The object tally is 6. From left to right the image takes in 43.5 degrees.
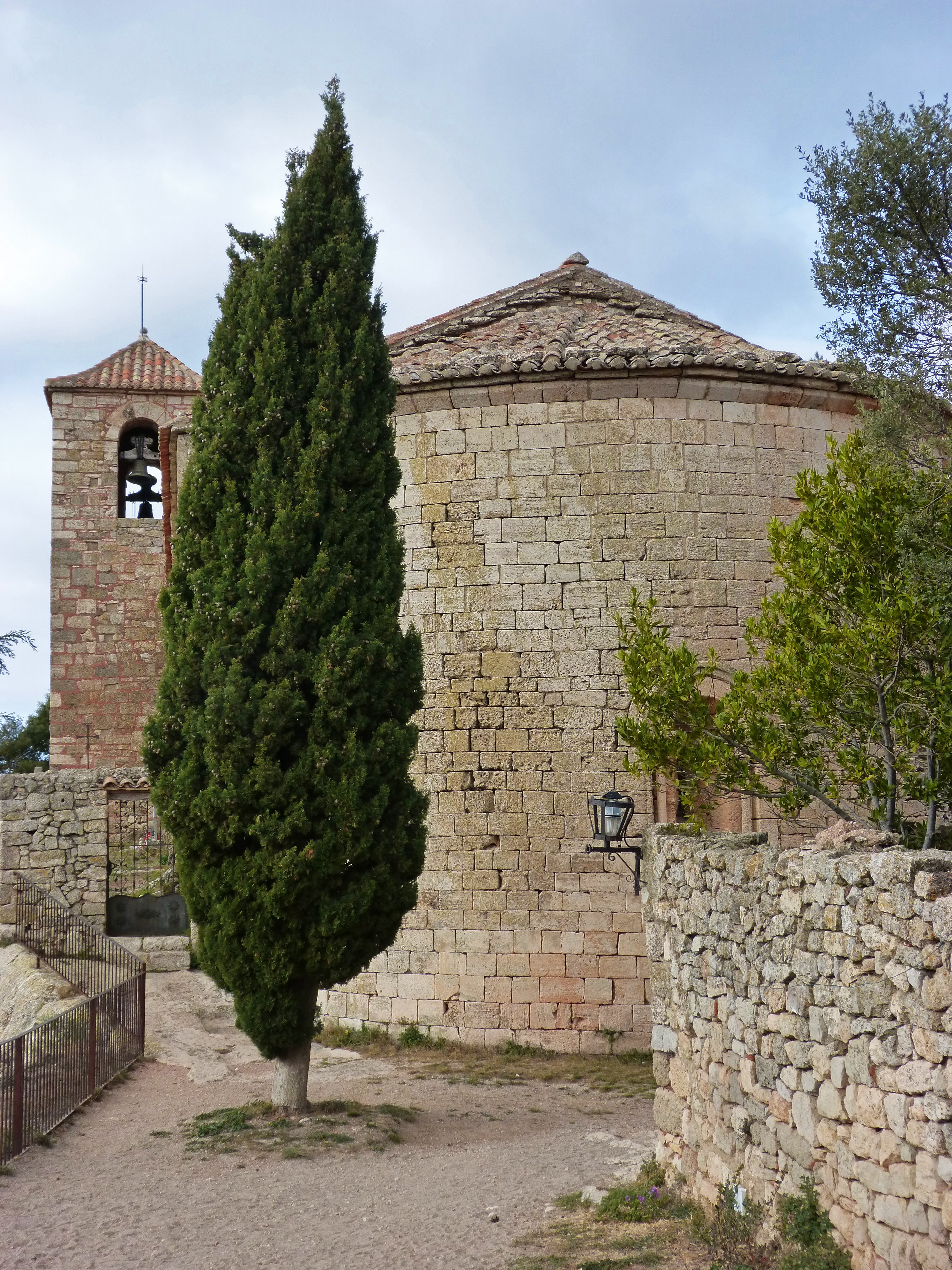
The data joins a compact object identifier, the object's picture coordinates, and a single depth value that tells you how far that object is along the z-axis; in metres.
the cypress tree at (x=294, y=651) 7.89
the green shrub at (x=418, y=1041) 10.41
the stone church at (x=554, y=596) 10.31
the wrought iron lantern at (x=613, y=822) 9.95
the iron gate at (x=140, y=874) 14.41
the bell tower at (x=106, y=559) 20.02
